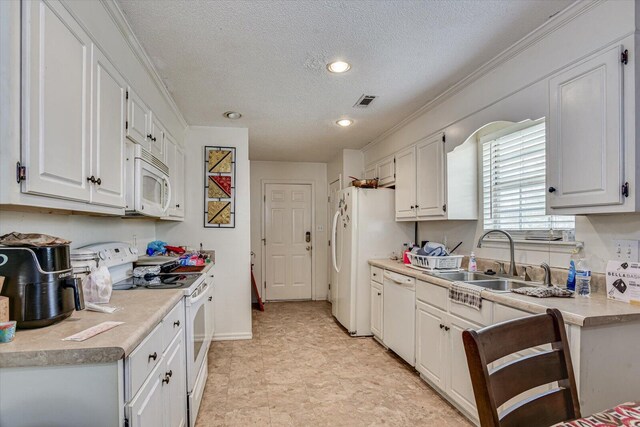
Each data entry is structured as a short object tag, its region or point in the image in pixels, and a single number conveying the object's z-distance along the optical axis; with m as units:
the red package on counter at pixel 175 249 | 3.30
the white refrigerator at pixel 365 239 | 3.90
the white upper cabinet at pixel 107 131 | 1.52
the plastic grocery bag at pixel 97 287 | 1.52
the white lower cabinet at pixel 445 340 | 2.12
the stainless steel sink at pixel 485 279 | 2.27
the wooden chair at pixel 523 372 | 0.84
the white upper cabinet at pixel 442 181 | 2.86
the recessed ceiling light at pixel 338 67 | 2.35
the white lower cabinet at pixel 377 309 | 3.56
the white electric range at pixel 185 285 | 1.98
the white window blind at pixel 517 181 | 2.30
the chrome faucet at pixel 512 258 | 2.35
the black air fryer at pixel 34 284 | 1.10
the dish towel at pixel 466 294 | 2.04
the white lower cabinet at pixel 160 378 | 1.14
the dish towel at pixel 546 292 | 1.78
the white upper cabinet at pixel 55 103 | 1.07
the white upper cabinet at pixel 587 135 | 1.57
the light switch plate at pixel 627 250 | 1.66
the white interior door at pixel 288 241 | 5.78
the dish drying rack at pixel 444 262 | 2.83
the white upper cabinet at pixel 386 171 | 3.90
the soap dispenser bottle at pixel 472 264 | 2.66
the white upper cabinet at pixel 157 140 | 2.42
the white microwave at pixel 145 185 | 1.96
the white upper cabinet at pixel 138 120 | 1.95
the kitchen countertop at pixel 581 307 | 1.44
